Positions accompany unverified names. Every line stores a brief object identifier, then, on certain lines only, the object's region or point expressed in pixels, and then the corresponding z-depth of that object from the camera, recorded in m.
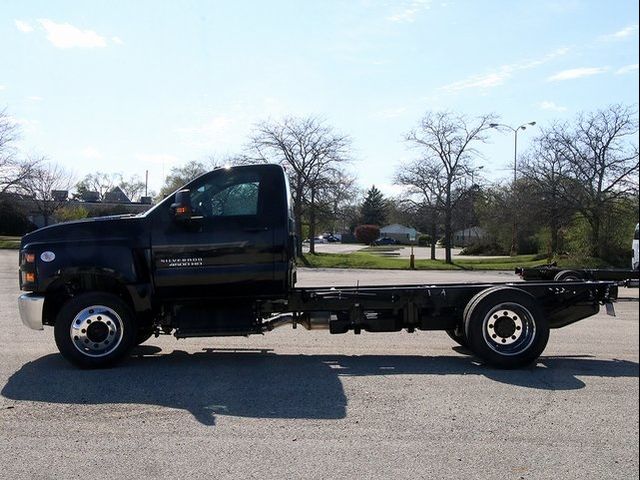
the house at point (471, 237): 54.50
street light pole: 34.97
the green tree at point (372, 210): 112.56
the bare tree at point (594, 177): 29.98
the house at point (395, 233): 112.22
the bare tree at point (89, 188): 82.12
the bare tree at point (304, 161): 38.94
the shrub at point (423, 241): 86.04
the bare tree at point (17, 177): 38.81
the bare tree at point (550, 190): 30.89
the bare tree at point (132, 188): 93.62
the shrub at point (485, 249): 50.34
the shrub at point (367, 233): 96.75
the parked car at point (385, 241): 95.38
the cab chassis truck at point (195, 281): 6.90
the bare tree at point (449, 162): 37.47
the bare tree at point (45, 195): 48.61
